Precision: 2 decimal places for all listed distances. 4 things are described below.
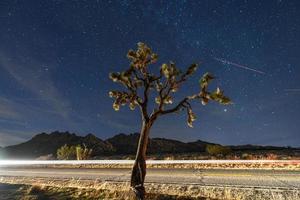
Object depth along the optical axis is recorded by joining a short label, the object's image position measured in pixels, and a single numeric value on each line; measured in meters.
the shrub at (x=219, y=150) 16.15
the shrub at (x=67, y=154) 18.05
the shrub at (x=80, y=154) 16.92
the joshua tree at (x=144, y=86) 6.67
